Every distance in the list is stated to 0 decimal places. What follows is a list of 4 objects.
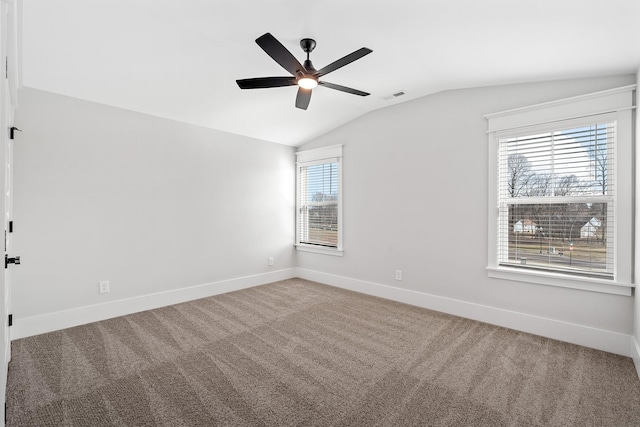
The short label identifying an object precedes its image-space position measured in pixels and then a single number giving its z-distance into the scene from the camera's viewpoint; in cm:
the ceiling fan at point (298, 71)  211
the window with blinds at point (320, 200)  481
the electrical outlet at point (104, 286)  332
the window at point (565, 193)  260
